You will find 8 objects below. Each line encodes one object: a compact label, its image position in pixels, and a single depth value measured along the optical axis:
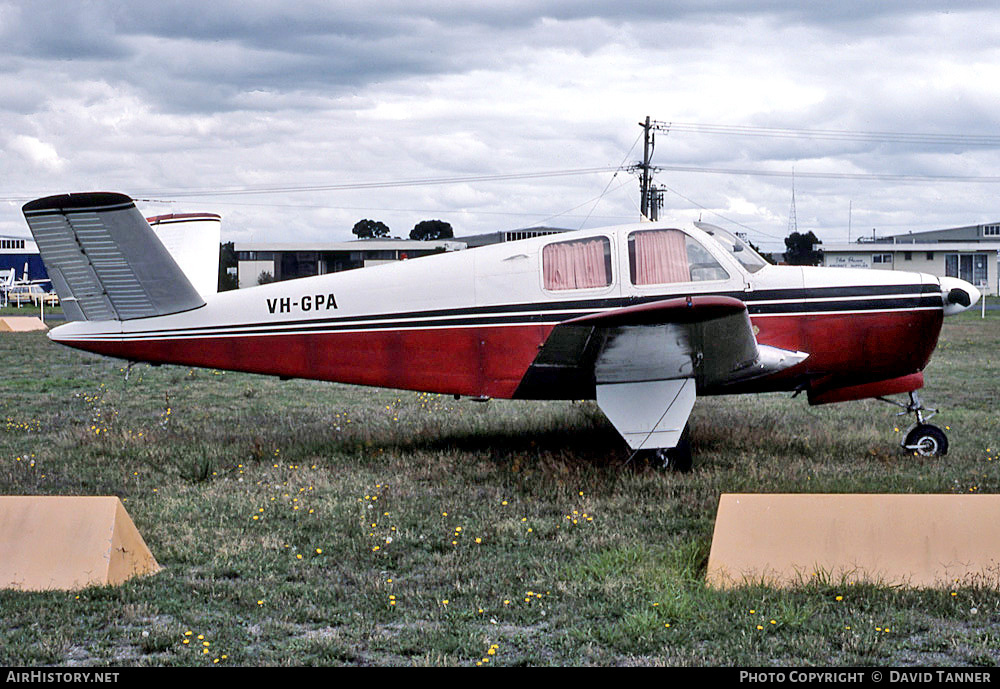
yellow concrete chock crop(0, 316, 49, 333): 29.62
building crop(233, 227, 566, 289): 68.75
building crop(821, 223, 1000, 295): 66.94
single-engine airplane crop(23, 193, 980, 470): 8.05
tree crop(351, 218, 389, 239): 93.50
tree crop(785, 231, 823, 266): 57.33
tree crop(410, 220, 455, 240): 87.25
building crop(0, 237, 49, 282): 68.50
